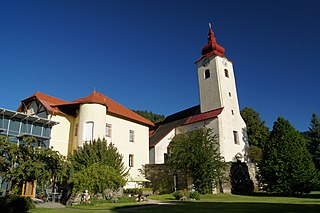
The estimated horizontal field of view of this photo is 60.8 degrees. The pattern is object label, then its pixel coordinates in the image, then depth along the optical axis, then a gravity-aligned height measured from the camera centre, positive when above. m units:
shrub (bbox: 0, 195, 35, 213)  12.50 -0.57
